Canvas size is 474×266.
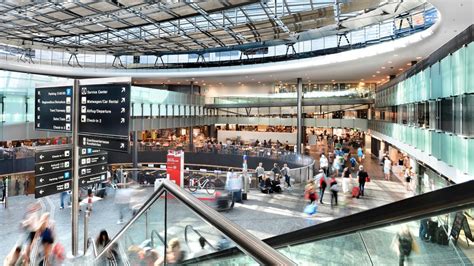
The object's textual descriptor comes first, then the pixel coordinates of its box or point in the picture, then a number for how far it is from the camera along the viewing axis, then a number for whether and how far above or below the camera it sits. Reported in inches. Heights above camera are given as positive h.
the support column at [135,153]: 1136.3 -63.1
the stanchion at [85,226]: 314.3 -89.6
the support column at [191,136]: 1575.2 -3.4
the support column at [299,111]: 1338.0 +103.1
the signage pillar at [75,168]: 251.4 -27.3
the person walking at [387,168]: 776.9 -76.2
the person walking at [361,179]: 574.2 -77.1
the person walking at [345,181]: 603.5 -84.2
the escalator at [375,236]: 55.7 -23.9
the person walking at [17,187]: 858.6 -138.9
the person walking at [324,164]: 785.1 -68.3
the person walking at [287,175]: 675.4 -82.0
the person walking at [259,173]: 672.1 -79.7
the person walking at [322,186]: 542.3 -83.2
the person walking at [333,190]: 523.1 -86.5
